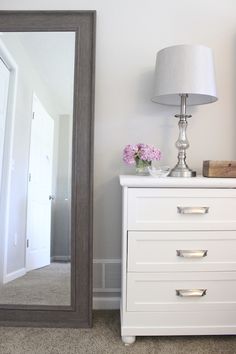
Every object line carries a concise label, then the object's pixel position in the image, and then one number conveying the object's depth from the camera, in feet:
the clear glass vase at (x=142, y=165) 5.63
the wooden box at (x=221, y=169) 5.03
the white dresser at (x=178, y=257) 4.79
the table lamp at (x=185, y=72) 4.95
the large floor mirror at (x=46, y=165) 5.57
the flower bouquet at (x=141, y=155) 5.51
